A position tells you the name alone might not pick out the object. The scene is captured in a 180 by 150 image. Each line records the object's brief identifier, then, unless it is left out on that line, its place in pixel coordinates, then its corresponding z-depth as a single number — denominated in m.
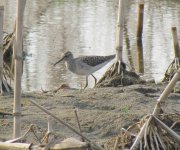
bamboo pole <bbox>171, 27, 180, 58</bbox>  22.62
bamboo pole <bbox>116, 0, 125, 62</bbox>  21.69
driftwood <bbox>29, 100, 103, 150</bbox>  11.85
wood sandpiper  23.69
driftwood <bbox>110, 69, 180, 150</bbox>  12.23
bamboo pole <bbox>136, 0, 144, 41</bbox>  29.06
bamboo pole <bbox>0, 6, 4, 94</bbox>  18.63
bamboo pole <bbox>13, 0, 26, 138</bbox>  12.21
